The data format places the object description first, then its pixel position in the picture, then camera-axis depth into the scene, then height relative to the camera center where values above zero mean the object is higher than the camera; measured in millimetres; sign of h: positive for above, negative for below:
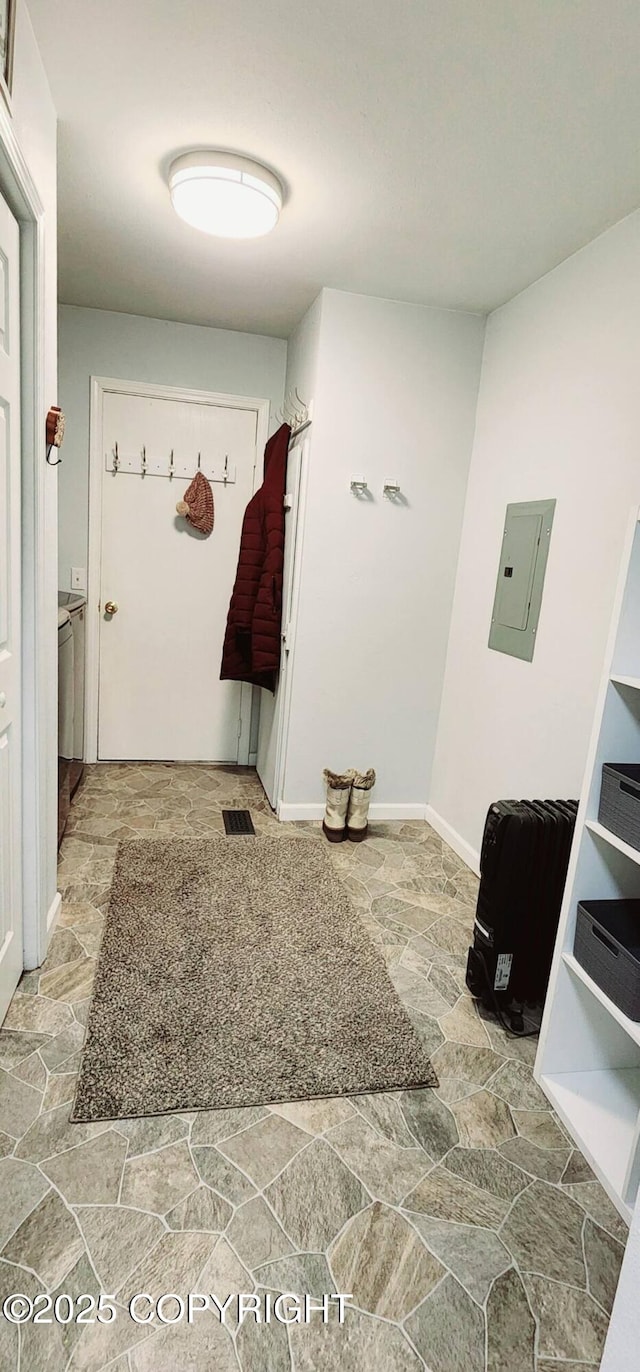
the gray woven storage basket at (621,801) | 1433 -465
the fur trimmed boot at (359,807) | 3098 -1109
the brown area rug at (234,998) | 1650 -1286
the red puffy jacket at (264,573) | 3227 -66
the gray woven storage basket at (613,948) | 1427 -806
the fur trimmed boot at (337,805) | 3055 -1096
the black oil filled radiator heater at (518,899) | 1876 -904
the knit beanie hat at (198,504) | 3552 +270
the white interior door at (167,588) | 3526 -198
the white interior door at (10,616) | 1545 -194
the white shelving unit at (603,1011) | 1475 -1063
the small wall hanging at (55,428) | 1817 +315
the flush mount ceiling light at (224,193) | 1945 +1091
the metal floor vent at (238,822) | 3104 -1259
